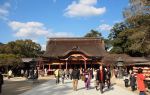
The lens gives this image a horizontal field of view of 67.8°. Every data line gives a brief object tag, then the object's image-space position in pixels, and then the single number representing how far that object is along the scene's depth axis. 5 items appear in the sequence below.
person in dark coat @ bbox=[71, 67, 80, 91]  7.70
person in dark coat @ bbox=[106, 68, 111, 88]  8.47
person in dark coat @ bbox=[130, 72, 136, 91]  7.71
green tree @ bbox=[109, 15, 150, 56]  11.13
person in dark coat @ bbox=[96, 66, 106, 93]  7.24
